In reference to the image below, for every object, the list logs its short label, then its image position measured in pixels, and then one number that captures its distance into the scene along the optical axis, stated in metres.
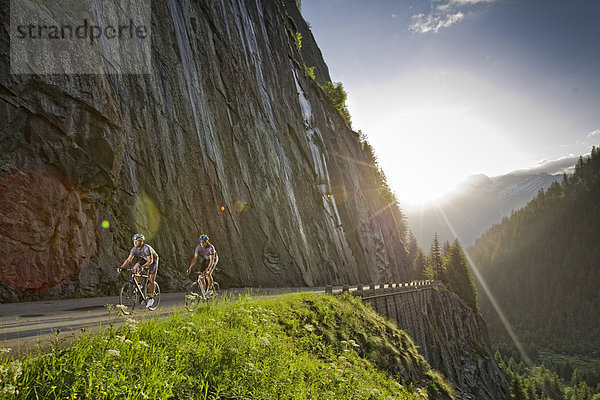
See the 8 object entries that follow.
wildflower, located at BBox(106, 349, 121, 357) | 4.01
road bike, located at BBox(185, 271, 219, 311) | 9.97
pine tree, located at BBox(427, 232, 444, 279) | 69.56
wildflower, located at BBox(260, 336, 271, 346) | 6.41
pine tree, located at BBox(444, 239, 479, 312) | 67.00
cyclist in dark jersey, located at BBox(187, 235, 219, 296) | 10.60
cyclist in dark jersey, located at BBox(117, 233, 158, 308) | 8.83
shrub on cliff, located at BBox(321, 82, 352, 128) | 50.31
